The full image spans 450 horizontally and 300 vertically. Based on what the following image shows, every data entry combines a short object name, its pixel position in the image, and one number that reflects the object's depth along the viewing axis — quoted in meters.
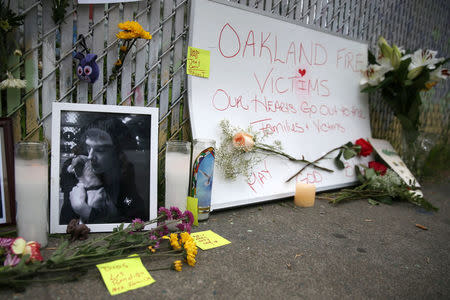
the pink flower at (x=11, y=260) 0.74
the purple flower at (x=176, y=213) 1.02
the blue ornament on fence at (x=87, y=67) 1.10
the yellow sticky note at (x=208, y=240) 1.01
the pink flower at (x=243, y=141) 1.33
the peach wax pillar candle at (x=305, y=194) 1.52
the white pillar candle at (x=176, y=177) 1.13
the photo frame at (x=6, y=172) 0.95
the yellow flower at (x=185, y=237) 0.90
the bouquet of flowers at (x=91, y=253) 0.71
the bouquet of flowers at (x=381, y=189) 1.71
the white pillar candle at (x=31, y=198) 0.86
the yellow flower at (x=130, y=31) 1.11
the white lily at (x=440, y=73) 1.93
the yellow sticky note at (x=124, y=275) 0.74
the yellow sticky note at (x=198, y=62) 1.28
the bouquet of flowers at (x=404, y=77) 1.88
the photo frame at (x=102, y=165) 1.00
